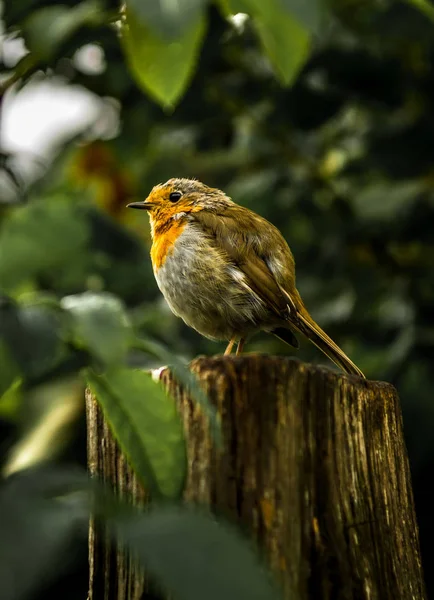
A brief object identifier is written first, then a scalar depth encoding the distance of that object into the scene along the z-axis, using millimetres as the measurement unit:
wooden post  2884
